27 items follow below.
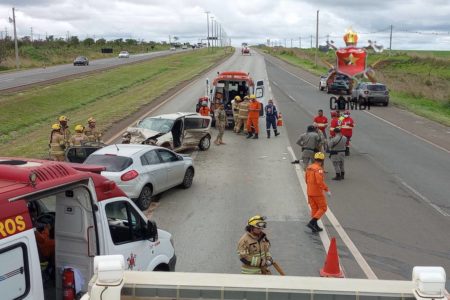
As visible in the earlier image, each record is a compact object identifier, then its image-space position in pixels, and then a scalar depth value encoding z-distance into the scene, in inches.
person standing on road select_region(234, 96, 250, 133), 905.5
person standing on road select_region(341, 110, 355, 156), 716.7
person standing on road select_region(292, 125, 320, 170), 578.6
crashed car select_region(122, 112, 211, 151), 639.8
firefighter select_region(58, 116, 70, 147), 550.3
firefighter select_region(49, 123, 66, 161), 541.3
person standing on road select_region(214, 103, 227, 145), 810.2
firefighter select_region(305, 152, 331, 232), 408.5
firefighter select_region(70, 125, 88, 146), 553.3
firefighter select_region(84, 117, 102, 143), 606.9
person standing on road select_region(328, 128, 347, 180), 588.1
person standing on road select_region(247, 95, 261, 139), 881.5
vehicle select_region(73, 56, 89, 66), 2610.7
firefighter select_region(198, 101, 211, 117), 868.6
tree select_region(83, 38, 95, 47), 4704.7
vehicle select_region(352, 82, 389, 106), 1364.4
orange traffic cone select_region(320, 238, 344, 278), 322.0
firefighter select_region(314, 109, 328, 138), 733.3
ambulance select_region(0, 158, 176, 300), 180.6
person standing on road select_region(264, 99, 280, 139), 878.4
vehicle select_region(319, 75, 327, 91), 1680.6
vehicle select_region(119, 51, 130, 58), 3542.3
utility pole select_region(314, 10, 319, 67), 2468.0
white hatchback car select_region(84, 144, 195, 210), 466.6
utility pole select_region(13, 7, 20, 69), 2465.1
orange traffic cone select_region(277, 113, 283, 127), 941.2
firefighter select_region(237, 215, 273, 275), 272.2
